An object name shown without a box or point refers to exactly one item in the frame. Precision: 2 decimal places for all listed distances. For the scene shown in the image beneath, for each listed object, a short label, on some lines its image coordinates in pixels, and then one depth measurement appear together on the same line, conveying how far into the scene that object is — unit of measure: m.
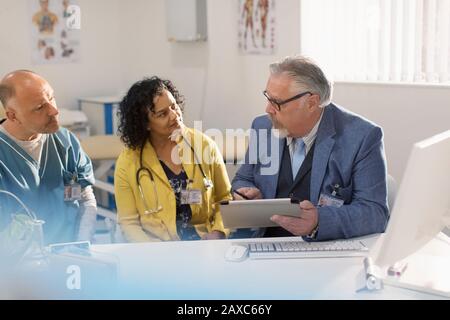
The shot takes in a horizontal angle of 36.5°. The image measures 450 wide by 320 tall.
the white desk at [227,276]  1.63
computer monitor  1.44
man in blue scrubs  2.31
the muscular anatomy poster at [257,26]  4.14
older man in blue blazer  2.03
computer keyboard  1.87
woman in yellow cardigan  2.52
